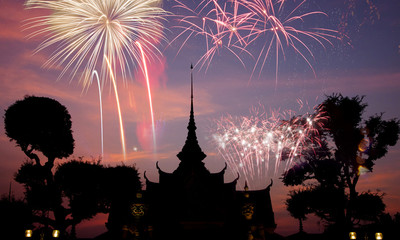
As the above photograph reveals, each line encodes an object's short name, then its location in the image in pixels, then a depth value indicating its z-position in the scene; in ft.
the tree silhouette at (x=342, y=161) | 121.70
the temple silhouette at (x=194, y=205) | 96.02
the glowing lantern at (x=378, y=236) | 92.06
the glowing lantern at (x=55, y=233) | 79.71
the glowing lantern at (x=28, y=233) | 81.75
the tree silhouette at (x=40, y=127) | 120.57
